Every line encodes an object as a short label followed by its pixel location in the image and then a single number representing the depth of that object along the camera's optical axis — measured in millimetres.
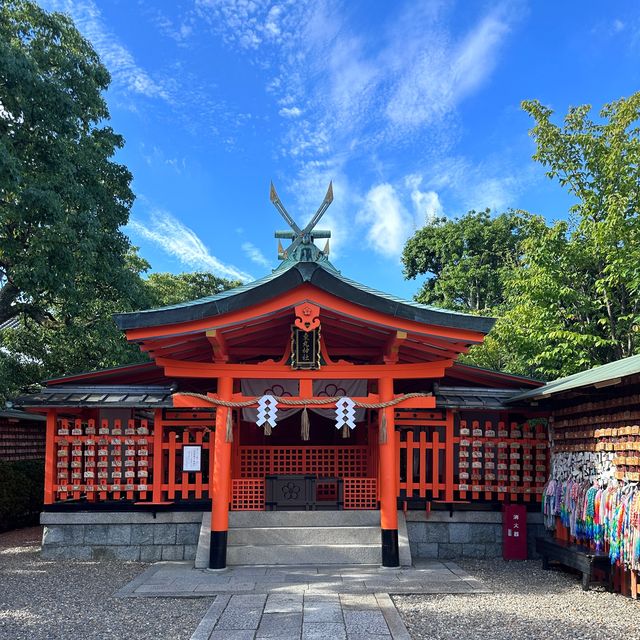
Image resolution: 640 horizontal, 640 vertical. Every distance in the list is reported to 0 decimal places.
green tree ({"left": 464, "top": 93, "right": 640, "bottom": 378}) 13038
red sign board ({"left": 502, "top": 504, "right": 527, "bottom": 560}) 9305
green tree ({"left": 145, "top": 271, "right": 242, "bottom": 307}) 25969
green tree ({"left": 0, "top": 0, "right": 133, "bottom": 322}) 11570
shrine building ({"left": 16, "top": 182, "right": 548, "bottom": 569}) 8305
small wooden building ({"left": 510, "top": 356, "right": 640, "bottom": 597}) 6871
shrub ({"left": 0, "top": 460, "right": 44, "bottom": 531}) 12312
